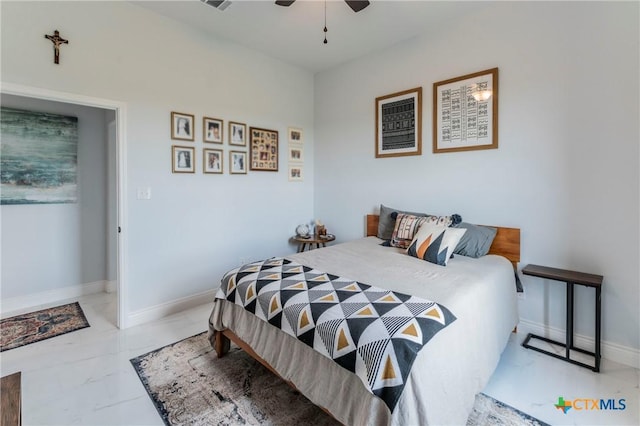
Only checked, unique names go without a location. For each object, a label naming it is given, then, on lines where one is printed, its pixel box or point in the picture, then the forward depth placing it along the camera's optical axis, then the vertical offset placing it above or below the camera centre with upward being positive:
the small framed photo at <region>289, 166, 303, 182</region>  4.04 +0.48
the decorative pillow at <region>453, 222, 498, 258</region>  2.50 -0.29
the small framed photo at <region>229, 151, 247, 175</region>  3.39 +0.54
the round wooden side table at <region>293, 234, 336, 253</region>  3.72 -0.41
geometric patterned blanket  1.18 -0.53
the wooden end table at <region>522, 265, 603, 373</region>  2.04 -0.56
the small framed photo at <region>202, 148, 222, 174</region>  3.16 +0.52
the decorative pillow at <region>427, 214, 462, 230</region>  2.61 -0.10
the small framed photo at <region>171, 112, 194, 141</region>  2.91 +0.82
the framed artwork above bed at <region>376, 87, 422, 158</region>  3.15 +0.95
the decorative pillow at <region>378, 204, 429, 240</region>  3.20 -0.16
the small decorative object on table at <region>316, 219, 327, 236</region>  3.99 -0.28
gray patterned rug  1.62 -1.14
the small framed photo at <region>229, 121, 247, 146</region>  3.36 +0.86
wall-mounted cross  2.27 +1.27
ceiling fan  2.23 +1.56
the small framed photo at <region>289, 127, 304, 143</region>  4.01 +1.01
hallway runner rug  2.46 -1.08
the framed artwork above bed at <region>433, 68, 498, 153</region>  2.66 +0.91
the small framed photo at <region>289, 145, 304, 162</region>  4.03 +0.76
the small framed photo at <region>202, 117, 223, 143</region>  3.14 +0.85
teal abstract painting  3.01 +0.54
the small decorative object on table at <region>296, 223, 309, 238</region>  3.91 -0.30
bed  1.21 -0.71
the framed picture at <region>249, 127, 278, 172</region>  3.59 +0.74
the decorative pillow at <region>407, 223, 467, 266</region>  2.25 -0.28
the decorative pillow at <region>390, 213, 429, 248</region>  2.80 -0.21
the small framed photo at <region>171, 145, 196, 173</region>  2.94 +0.50
